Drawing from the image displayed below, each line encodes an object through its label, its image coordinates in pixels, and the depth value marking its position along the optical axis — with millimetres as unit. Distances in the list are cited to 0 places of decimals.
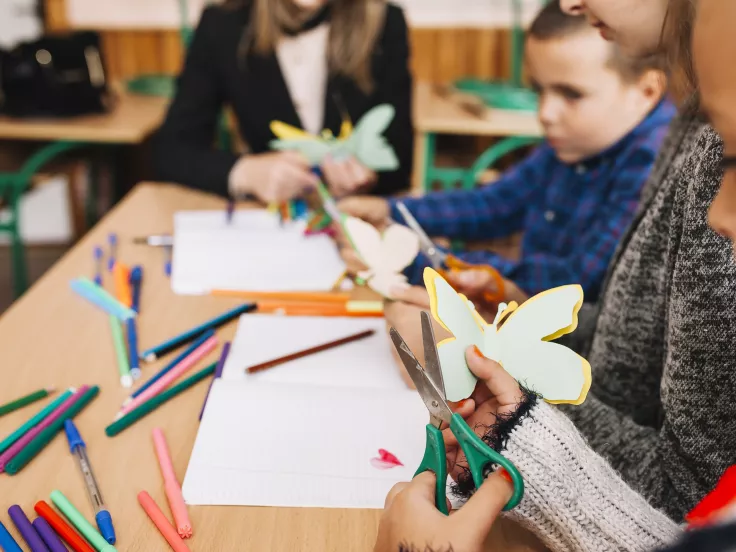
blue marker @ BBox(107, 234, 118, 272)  966
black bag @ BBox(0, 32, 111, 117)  1915
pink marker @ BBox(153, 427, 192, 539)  509
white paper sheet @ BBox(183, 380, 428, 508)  547
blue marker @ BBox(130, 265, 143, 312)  860
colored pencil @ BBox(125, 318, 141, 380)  709
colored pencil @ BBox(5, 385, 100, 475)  569
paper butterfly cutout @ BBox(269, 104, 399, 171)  1049
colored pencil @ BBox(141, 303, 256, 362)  741
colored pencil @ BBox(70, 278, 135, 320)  830
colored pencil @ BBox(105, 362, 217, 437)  619
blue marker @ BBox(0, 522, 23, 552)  479
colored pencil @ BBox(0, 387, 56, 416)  641
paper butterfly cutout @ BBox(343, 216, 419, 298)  726
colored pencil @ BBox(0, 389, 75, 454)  595
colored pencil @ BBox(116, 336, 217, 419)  658
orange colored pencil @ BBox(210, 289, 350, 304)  891
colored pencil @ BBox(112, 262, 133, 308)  864
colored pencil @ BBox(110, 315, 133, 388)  695
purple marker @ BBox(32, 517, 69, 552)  483
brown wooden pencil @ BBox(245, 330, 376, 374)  699
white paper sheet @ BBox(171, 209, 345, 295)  920
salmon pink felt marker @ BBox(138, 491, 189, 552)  494
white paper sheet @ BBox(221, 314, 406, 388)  701
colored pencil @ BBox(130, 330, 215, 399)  684
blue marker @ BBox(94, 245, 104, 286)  919
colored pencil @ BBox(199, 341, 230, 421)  657
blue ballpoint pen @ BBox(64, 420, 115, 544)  505
